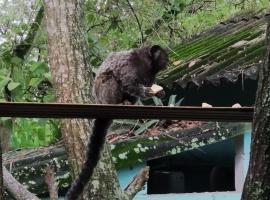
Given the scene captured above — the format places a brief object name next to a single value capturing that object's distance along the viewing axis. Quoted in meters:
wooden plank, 4.76
